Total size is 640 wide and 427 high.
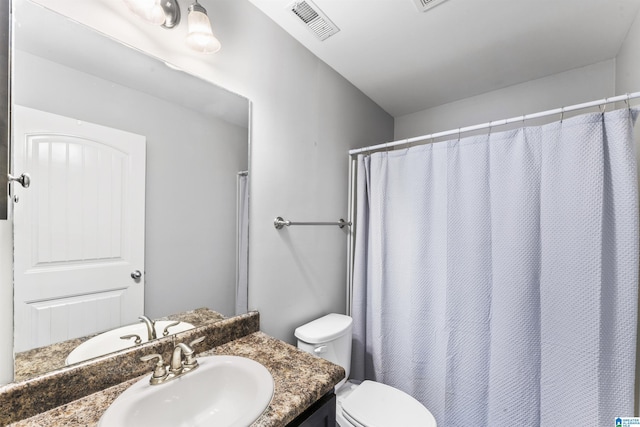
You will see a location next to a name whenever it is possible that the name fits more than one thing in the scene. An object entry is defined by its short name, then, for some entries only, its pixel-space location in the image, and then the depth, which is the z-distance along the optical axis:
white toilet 1.21
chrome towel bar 1.35
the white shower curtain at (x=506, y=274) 1.07
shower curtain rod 1.03
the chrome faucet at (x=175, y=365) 0.78
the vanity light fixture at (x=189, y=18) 0.85
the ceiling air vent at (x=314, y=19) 1.23
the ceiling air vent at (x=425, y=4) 1.18
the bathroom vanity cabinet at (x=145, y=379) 0.66
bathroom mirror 0.71
